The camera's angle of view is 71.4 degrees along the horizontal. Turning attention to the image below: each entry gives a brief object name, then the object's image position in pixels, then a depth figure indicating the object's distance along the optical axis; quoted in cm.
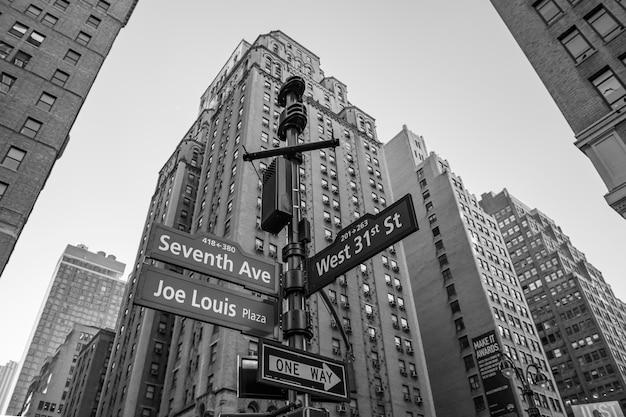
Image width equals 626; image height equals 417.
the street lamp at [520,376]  2328
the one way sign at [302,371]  544
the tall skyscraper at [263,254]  4381
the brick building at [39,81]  2661
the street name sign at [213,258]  700
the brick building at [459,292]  6244
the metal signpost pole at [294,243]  638
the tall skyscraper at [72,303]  14425
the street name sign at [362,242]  666
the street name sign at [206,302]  645
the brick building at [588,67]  1820
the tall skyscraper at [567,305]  8844
